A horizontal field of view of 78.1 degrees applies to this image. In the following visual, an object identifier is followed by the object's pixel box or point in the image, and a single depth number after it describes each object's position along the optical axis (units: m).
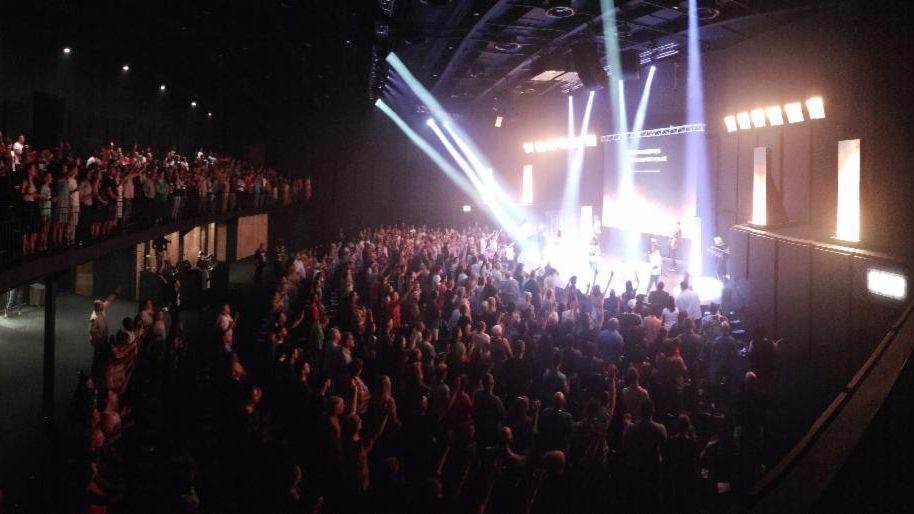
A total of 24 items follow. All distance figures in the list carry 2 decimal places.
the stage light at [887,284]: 7.35
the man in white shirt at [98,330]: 8.09
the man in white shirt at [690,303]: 9.30
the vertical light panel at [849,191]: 9.33
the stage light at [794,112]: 11.66
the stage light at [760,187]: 12.52
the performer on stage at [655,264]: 15.48
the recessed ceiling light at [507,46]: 15.34
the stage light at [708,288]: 14.08
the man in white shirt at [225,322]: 7.63
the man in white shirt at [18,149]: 9.55
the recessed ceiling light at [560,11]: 10.30
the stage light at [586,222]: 22.05
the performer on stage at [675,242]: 16.78
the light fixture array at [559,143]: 21.70
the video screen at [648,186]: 16.98
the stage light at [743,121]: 13.63
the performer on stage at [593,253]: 17.70
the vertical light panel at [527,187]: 27.53
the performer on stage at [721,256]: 14.31
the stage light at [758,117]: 12.98
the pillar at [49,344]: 7.53
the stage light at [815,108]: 11.08
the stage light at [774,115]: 12.30
